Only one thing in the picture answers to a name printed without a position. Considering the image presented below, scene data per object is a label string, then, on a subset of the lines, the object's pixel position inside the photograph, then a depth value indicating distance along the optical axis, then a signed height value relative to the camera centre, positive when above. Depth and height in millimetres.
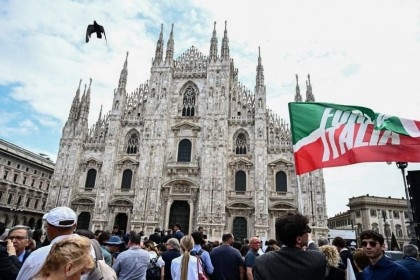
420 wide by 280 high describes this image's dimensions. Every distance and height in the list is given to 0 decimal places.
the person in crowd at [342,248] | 6145 -219
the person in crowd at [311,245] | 5121 -147
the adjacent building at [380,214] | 48625 +4105
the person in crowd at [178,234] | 11147 -166
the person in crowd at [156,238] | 10023 -309
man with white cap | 3170 +11
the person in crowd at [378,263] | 3556 -273
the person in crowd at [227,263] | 5715 -578
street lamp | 7102 +1791
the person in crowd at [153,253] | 6062 -530
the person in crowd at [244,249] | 8165 -426
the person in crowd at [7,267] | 3324 -487
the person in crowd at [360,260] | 4527 -310
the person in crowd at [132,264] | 5438 -645
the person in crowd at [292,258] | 2680 -202
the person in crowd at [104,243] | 5801 -362
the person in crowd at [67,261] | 2139 -255
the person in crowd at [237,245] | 8961 -357
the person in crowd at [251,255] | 5916 -433
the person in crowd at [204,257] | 5746 -486
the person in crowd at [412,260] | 4409 -284
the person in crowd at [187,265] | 4973 -558
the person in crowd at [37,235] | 7461 -296
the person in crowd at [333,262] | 4059 -340
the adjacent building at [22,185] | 35438 +4553
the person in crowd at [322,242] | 6455 -104
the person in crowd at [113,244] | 6406 -358
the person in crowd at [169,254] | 6754 -535
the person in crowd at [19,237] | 4223 -207
